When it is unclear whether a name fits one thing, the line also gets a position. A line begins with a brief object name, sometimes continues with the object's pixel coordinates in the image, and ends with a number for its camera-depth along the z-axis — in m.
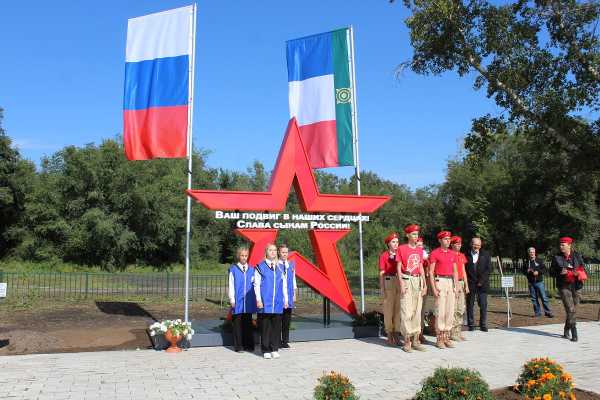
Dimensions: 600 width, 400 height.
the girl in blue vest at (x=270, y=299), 8.42
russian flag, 10.40
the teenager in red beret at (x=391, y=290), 9.40
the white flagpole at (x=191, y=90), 10.17
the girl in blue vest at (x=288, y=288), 9.00
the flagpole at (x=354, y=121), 11.70
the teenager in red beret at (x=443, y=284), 9.17
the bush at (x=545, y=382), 4.78
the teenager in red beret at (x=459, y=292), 9.71
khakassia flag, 11.70
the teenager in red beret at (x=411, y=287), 8.87
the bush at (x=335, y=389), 4.50
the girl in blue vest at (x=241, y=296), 8.68
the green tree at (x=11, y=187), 38.53
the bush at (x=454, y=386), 4.68
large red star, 10.16
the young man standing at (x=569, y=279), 9.79
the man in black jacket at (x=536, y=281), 13.49
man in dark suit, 11.14
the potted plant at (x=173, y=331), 8.60
